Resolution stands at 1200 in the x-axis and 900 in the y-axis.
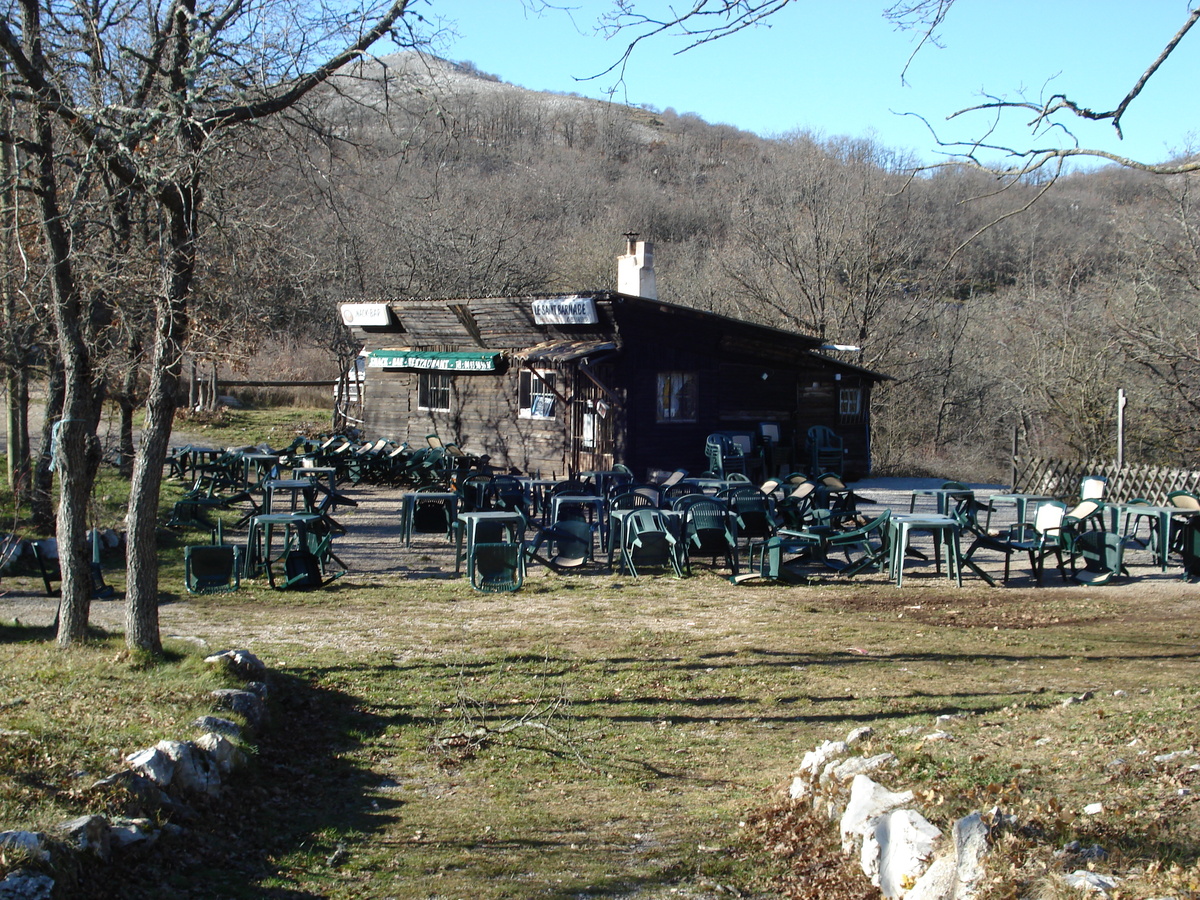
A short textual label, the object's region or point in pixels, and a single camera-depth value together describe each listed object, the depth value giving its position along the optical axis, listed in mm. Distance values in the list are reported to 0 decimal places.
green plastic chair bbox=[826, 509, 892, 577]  11284
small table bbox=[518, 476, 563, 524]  14443
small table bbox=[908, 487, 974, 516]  12477
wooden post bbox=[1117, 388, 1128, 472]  17703
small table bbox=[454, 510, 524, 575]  10961
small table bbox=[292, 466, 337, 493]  15391
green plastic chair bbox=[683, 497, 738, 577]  11562
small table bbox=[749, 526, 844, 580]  11227
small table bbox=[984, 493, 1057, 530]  12477
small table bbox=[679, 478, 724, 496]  13516
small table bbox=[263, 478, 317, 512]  13125
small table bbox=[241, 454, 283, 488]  17112
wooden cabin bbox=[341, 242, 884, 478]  18703
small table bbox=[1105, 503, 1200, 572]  11534
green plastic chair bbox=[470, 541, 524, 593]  10625
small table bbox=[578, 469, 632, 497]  14684
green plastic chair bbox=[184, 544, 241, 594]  9906
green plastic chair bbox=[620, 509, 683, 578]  11500
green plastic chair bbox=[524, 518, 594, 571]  11828
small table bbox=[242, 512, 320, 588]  10719
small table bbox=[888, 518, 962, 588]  10781
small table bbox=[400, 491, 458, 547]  13570
